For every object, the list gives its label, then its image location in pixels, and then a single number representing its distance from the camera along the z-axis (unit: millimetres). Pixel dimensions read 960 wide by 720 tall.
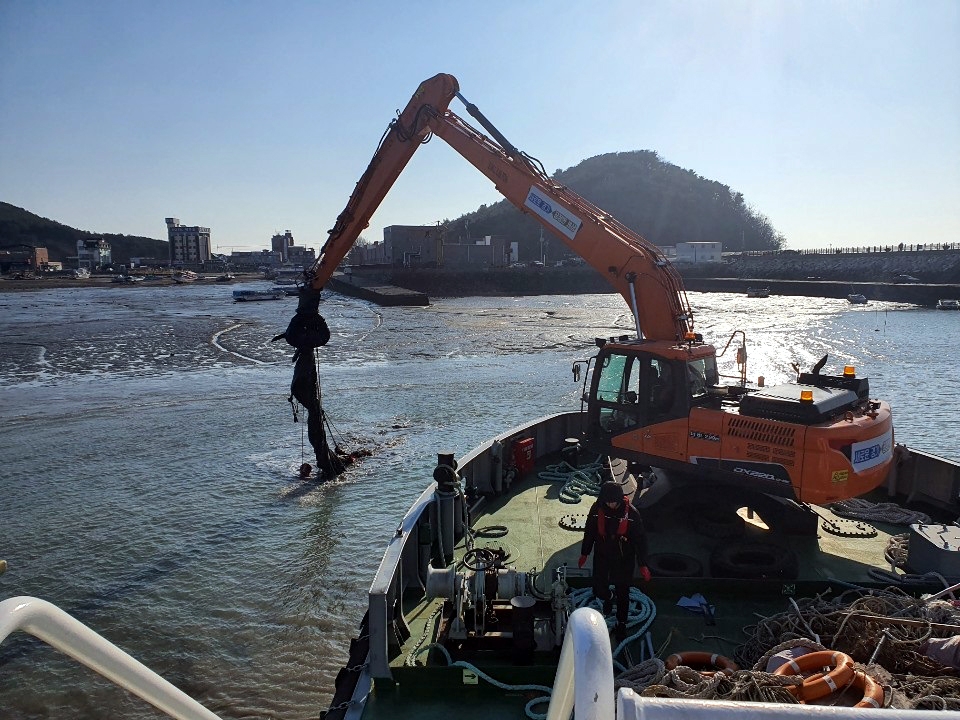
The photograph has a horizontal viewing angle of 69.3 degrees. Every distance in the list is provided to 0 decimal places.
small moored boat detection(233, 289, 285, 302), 79256
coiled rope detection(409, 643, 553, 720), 5332
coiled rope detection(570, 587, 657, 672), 6330
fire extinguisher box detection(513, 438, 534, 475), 10617
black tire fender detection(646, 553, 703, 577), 7266
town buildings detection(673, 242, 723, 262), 124438
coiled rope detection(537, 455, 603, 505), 9930
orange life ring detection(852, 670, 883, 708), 3441
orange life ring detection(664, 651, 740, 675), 5160
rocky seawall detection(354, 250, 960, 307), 85062
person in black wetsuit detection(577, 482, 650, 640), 6324
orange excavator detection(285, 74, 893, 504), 7246
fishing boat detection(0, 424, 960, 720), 1999
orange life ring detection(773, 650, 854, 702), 3973
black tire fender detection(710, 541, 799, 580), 7125
